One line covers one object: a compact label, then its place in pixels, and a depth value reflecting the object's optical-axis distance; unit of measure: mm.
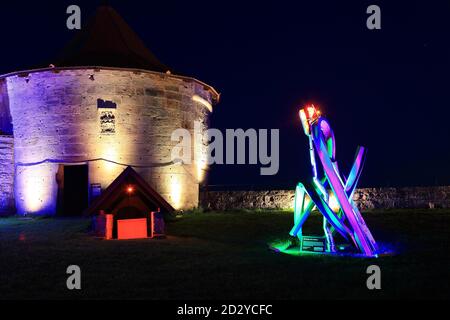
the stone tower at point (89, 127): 20219
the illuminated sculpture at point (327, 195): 10312
